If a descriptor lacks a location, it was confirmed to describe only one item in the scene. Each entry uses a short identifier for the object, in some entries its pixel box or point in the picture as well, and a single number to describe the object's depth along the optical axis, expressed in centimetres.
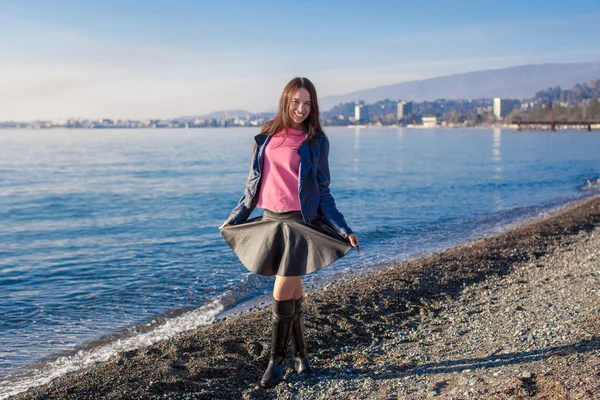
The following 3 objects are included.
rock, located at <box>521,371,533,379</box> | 506
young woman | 507
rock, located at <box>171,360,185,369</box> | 605
